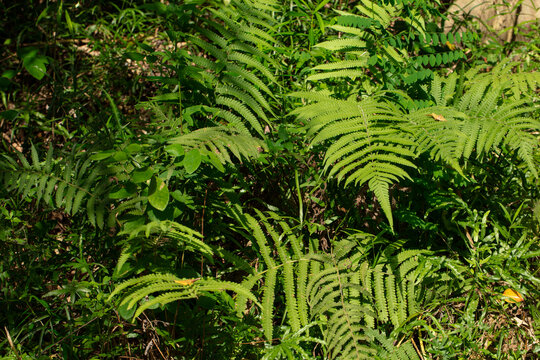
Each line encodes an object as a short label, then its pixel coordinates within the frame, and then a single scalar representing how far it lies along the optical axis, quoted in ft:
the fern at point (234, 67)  12.04
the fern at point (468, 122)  11.68
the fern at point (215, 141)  11.30
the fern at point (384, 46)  12.45
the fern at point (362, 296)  11.39
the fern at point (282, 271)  11.41
